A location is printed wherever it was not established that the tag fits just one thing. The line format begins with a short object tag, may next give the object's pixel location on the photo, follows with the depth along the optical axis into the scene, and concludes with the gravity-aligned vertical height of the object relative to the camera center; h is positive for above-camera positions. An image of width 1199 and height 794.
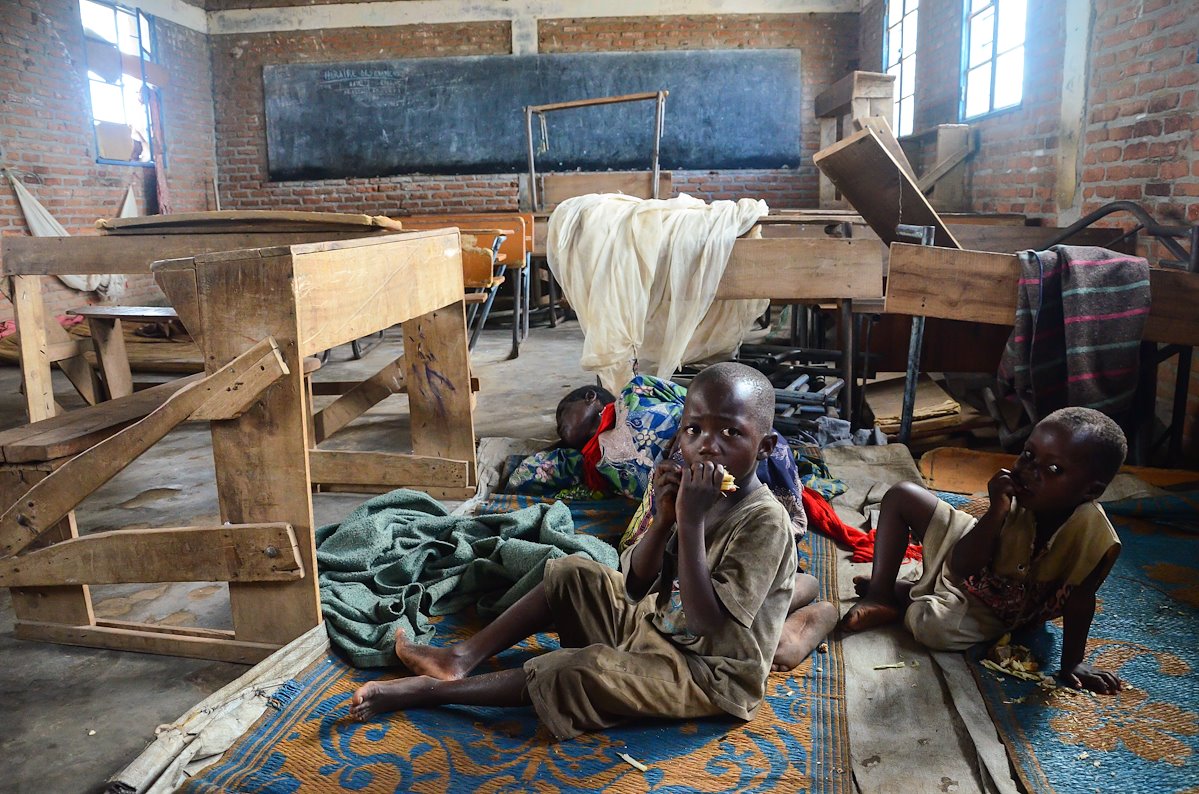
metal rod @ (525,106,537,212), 7.00 +0.52
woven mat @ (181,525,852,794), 1.50 -0.94
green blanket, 2.04 -0.88
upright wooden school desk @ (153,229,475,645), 1.80 -0.21
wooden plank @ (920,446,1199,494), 2.96 -0.89
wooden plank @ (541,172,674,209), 7.76 +0.44
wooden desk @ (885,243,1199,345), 3.07 -0.20
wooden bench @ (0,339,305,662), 1.80 -0.68
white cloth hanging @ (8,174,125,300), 7.20 +0.09
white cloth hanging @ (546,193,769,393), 3.60 -0.15
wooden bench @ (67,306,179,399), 3.81 -0.45
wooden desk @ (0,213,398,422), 2.86 -0.06
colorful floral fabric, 2.95 -0.75
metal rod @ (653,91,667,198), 6.57 +0.81
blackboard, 9.75 +1.40
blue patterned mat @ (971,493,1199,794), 1.52 -0.96
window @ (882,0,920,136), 7.79 +1.65
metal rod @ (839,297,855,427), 3.73 -0.54
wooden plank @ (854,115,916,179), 4.60 +0.54
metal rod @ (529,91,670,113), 6.82 +1.05
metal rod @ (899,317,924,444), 3.37 -0.59
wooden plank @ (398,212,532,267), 5.43 +0.07
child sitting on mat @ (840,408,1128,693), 1.76 -0.71
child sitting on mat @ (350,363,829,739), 1.55 -0.72
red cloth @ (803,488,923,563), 2.54 -0.93
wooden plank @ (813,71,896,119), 7.38 +1.23
